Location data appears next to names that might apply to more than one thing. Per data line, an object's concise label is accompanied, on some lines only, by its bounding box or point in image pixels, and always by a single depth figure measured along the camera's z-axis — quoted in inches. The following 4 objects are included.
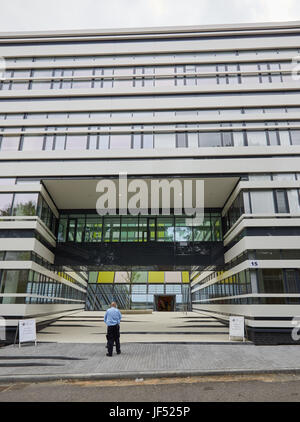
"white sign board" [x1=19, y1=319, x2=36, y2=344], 485.7
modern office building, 593.6
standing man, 404.2
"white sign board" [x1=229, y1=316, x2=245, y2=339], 523.3
